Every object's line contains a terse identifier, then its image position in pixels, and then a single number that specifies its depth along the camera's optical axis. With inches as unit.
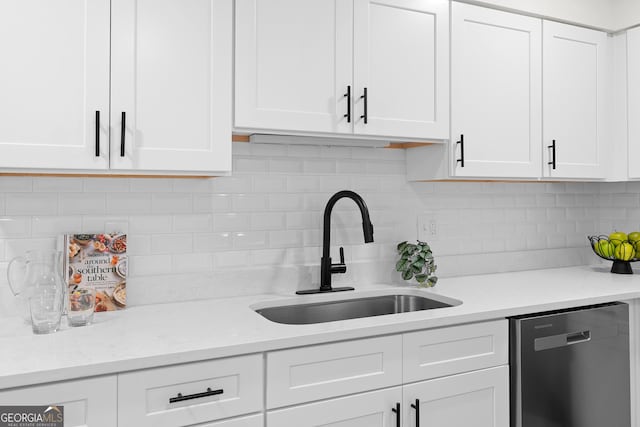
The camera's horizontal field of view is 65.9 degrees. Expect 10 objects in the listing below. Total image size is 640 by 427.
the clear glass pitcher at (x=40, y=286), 59.4
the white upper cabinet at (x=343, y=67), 70.1
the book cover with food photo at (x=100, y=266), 69.4
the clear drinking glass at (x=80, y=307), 61.7
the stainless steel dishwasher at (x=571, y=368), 71.6
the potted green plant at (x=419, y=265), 85.6
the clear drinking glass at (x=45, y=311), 59.2
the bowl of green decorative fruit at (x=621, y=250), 100.9
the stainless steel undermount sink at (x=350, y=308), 78.6
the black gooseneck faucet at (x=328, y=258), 81.7
